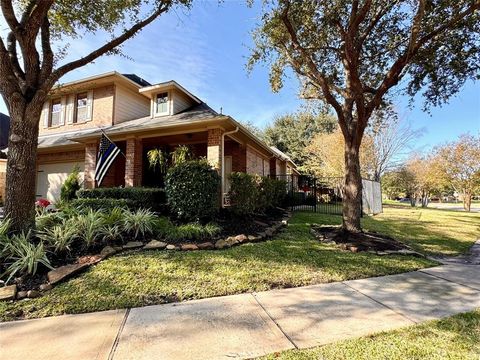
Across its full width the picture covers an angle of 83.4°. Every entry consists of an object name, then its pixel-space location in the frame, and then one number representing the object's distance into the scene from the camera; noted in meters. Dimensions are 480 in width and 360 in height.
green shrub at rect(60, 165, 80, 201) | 10.98
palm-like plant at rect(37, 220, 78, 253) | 4.85
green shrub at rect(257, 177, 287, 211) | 9.74
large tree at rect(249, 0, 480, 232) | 7.10
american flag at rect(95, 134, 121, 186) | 8.27
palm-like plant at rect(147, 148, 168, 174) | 10.38
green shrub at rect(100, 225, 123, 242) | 5.51
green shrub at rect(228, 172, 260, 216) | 8.12
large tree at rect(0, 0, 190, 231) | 5.27
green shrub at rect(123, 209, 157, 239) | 6.02
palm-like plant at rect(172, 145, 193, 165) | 9.06
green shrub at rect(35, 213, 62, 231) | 5.70
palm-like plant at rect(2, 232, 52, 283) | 4.12
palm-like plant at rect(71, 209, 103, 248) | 5.20
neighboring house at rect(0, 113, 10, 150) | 22.10
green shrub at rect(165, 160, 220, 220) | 7.24
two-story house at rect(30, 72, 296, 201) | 9.63
